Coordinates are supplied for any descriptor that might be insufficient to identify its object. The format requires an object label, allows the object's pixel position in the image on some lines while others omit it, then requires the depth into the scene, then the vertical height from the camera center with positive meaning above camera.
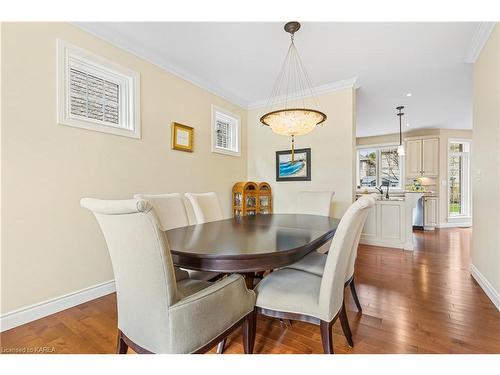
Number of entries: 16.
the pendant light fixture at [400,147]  4.62 +0.79
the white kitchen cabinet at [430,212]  5.74 -0.62
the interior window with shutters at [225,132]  3.70 +0.91
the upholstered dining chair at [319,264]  1.65 -0.56
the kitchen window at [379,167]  6.55 +0.54
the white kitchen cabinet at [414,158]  6.03 +0.71
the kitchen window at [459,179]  6.10 +0.19
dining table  1.18 -0.33
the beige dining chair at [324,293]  1.24 -0.59
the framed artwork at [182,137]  3.02 +0.64
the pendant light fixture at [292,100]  2.25 +1.41
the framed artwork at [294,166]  3.84 +0.34
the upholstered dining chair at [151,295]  0.93 -0.47
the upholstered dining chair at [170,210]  2.06 -0.21
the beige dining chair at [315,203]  2.87 -0.20
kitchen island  3.80 -0.61
